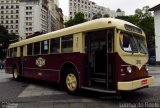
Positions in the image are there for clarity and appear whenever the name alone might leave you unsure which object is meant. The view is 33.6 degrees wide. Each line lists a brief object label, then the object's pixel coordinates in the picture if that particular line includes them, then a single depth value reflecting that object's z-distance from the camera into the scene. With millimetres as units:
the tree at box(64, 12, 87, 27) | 62188
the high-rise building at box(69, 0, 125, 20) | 145750
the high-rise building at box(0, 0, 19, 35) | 122750
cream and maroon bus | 8734
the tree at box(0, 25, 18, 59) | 76912
